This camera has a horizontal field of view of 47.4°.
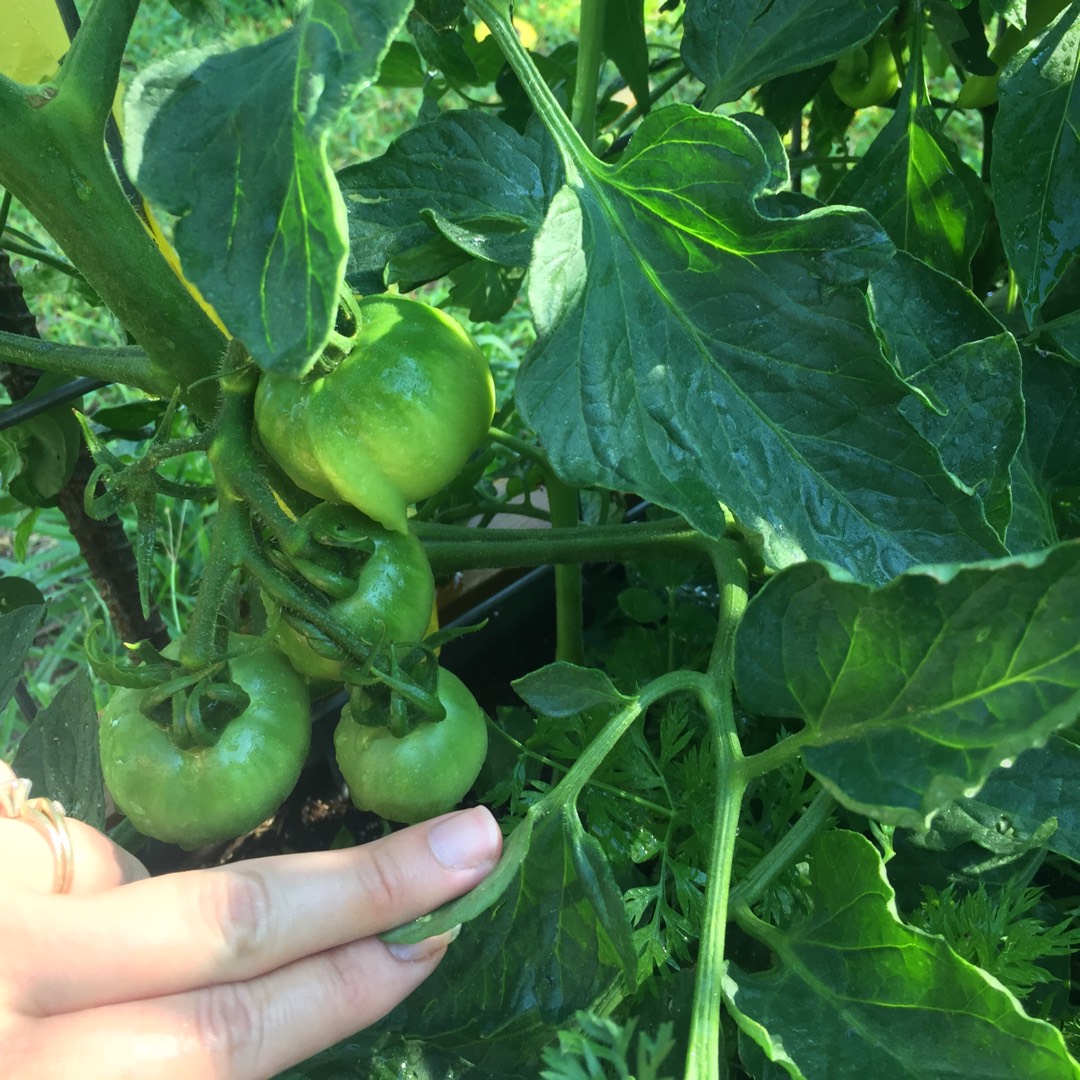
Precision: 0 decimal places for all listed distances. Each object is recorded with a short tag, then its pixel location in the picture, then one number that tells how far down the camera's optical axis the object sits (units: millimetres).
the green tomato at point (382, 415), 203
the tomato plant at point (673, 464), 171
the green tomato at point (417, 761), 218
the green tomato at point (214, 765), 207
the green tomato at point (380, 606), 211
